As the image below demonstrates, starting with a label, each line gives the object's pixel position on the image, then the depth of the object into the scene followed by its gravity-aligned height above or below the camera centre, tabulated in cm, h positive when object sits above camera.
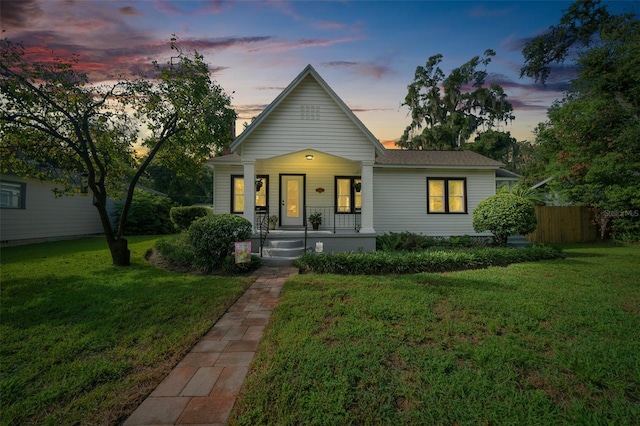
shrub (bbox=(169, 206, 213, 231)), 1584 +12
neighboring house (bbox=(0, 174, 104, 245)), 1141 +23
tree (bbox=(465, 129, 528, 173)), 2384 +664
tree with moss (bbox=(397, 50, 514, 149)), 2537 +1093
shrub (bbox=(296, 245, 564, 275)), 702 -124
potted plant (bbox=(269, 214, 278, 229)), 1146 -17
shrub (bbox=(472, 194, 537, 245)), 952 -2
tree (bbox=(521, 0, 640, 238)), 1260 +448
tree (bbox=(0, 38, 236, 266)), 684 +281
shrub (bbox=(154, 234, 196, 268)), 779 -111
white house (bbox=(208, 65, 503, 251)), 1162 +122
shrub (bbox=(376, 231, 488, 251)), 995 -99
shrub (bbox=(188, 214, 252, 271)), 714 -58
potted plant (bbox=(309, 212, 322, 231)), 1130 -13
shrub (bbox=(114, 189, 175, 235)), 1734 +14
